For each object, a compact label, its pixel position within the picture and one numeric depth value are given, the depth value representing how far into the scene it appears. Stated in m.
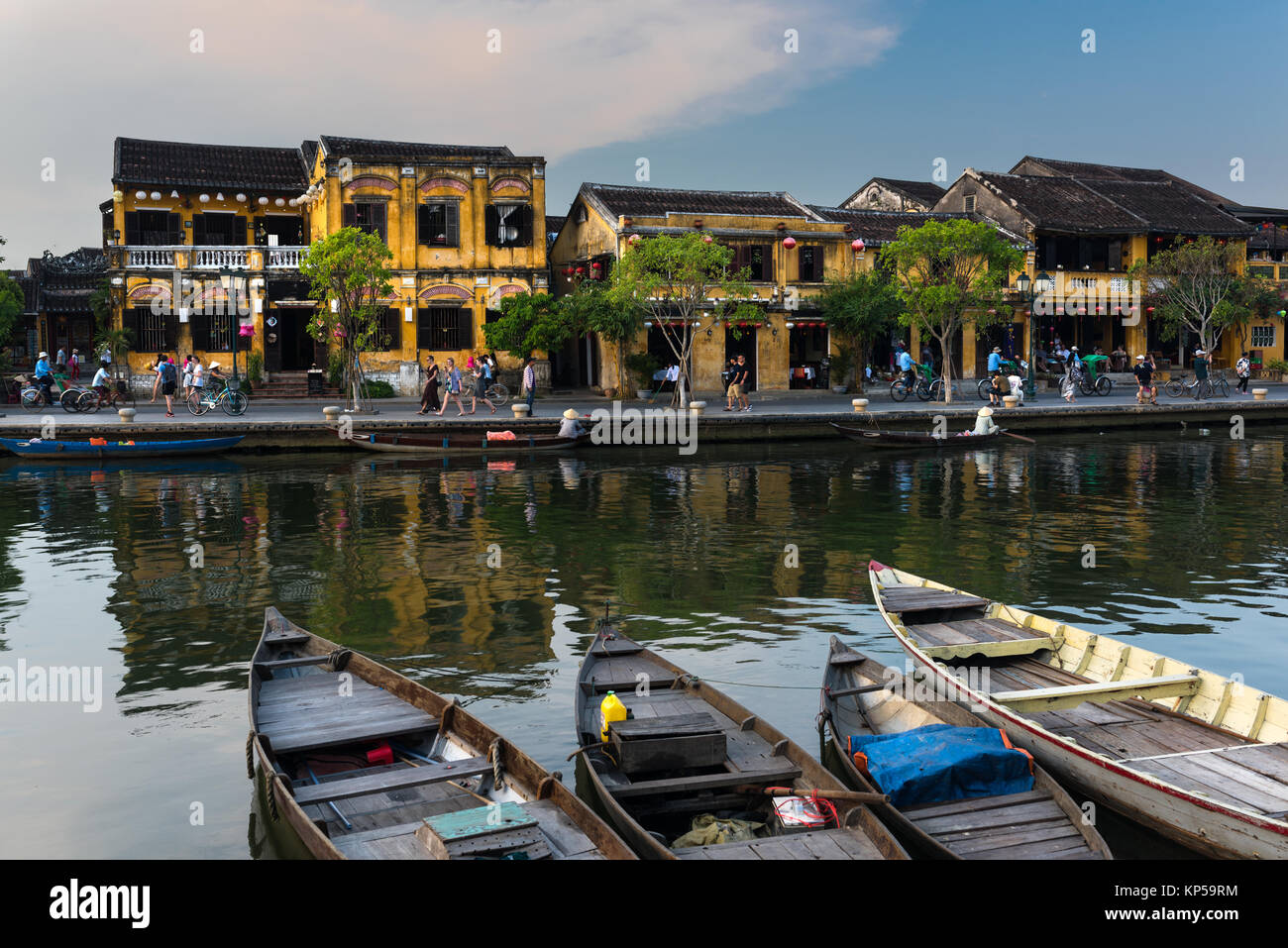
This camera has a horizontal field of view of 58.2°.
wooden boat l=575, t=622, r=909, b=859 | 6.62
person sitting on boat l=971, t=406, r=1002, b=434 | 30.81
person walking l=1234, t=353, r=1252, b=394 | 42.62
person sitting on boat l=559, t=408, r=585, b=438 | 30.81
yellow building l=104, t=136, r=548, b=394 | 38.88
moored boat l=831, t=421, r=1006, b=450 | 30.94
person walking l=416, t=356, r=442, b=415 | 33.50
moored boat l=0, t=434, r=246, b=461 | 28.02
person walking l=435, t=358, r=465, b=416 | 35.62
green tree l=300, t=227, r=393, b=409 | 32.12
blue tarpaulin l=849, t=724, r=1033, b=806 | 7.59
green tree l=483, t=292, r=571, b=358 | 37.56
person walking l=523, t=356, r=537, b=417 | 34.16
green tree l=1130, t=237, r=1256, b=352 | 44.75
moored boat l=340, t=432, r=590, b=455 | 29.81
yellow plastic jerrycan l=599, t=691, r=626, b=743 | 8.59
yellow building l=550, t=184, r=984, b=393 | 40.16
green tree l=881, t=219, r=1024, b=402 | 35.84
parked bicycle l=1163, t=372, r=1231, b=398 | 40.38
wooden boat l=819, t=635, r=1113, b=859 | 6.87
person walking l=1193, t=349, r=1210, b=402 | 39.77
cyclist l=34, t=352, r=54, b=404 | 34.66
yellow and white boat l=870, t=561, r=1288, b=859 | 7.14
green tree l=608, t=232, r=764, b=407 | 34.31
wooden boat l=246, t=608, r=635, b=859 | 6.72
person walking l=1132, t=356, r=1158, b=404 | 37.69
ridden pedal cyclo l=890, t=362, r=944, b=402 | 39.44
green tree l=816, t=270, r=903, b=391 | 39.88
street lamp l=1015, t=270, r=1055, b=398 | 45.39
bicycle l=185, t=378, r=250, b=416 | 33.00
